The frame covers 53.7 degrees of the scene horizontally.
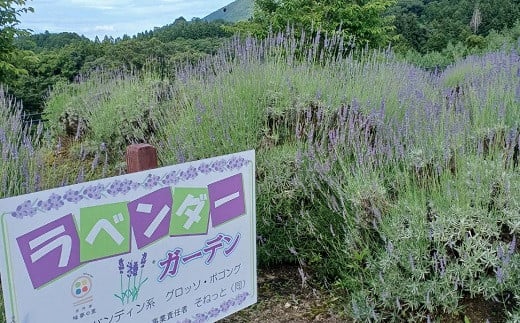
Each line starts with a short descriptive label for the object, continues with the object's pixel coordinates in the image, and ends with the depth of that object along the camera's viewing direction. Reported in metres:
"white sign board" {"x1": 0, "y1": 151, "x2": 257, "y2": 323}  1.57
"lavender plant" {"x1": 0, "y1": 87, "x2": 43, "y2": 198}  2.56
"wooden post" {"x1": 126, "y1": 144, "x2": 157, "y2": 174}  2.11
